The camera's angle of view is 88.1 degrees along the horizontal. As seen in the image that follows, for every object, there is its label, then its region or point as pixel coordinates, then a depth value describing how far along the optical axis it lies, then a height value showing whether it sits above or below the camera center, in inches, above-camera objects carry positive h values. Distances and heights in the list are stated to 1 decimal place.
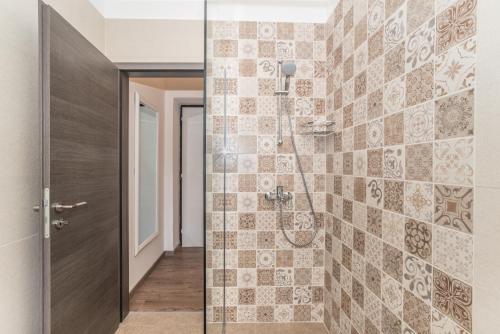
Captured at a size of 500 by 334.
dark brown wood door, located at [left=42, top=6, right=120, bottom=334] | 44.9 -3.2
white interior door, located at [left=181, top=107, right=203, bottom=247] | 139.9 -8.2
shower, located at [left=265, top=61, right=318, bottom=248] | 66.7 -4.3
